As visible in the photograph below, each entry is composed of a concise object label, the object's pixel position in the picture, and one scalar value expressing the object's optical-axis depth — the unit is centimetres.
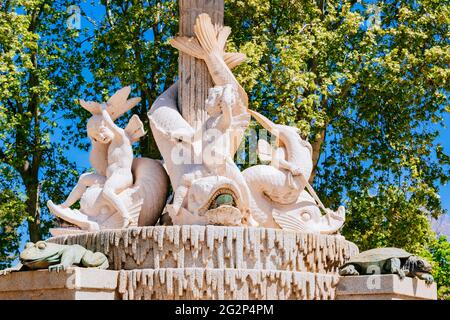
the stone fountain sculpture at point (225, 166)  1098
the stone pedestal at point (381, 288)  984
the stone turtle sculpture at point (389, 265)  1012
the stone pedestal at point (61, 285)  927
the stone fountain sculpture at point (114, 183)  1159
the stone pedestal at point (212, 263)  971
